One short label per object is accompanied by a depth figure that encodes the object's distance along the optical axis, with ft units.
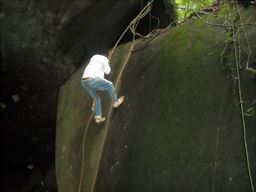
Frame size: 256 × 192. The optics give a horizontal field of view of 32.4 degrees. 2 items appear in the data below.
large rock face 14.57
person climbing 18.39
